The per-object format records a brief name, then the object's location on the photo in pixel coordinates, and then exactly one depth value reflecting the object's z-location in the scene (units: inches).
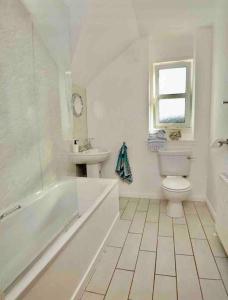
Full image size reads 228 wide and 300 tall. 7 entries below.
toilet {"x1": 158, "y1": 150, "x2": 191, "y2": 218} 94.7
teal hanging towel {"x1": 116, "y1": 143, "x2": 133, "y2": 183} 122.1
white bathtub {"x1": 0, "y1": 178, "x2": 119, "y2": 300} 42.7
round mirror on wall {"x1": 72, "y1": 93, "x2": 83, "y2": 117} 110.6
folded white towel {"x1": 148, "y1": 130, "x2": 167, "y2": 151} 113.9
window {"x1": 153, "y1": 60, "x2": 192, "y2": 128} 116.1
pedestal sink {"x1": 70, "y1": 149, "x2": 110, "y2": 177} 102.3
